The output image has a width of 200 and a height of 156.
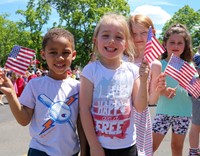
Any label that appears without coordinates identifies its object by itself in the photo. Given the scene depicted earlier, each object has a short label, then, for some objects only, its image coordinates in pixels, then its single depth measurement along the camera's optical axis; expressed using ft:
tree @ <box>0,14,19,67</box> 108.70
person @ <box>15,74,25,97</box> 33.94
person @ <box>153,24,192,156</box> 8.81
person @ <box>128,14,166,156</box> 6.86
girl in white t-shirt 5.70
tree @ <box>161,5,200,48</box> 128.66
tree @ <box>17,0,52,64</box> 88.80
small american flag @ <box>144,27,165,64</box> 5.89
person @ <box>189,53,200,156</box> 11.08
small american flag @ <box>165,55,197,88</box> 7.49
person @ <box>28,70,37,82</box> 41.51
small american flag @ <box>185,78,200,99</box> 8.18
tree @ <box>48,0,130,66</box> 89.47
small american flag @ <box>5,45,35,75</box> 6.42
